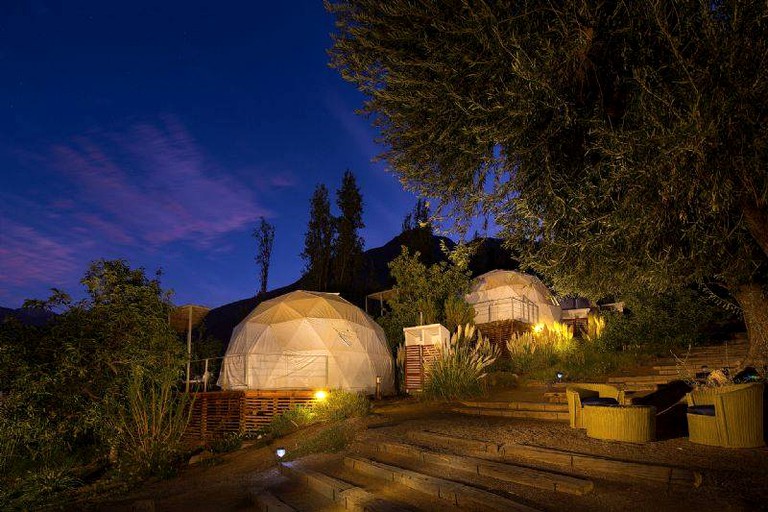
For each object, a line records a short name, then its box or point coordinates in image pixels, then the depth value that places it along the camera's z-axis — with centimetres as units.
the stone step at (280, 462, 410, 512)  532
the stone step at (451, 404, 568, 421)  953
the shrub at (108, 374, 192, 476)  956
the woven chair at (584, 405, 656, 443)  632
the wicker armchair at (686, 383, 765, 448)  577
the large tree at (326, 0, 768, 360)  574
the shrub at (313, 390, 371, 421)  1202
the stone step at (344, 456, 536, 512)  488
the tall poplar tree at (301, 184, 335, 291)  3622
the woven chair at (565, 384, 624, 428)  765
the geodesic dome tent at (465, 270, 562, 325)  2519
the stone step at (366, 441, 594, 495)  499
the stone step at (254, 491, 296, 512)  582
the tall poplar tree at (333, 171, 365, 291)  3584
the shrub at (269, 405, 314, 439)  1244
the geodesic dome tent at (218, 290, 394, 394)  1761
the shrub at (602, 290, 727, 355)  1503
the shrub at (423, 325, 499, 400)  1290
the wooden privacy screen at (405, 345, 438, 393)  1542
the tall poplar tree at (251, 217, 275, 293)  3956
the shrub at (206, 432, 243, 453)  1209
